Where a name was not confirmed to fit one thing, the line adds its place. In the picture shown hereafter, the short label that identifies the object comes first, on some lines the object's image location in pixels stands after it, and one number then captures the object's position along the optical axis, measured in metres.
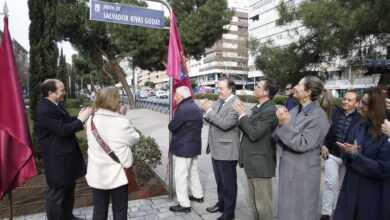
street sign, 3.62
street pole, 4.17
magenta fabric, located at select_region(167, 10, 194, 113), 4.06
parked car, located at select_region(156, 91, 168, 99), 46.56
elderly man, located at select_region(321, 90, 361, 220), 3.44
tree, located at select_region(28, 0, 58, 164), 5.23
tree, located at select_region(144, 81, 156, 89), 114.60
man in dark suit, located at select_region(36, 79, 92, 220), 3.03
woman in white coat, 2.60
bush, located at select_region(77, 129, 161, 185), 4.89
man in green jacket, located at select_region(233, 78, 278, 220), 2.87
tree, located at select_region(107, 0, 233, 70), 15.84
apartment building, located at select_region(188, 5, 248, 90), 61.88
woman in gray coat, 2.44
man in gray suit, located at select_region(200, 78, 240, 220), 3.40
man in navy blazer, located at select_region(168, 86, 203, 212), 3.64
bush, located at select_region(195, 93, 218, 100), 36.79
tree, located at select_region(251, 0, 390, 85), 5.02
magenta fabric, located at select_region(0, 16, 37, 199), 2.85
